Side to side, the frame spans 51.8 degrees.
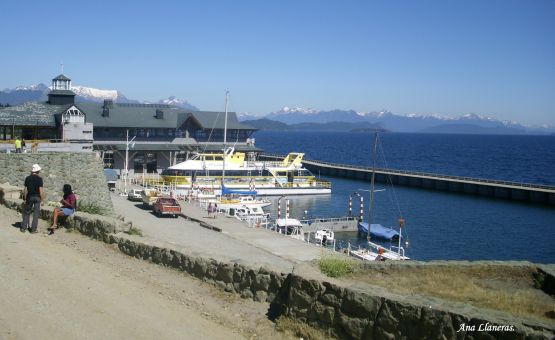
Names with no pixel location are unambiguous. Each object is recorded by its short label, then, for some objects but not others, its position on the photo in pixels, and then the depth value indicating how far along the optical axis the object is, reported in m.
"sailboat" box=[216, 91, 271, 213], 47.75
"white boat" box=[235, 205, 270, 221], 40.19
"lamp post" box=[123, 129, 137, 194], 61.50
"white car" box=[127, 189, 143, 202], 43.84
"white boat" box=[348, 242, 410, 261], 31.53
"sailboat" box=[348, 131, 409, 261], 31.80
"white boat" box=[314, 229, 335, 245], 37.81
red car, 35.06
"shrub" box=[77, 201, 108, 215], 16.77
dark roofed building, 62.50
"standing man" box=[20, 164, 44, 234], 13.51
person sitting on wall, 13.78
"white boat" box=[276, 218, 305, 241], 38.59
